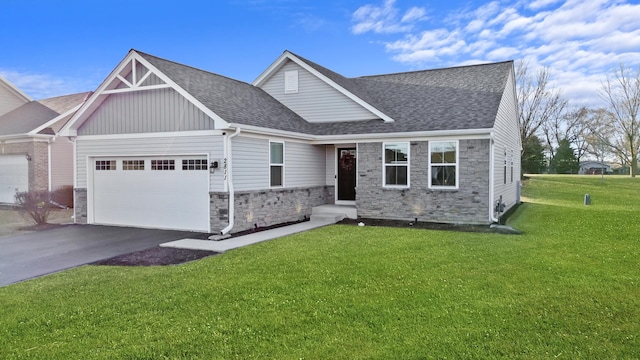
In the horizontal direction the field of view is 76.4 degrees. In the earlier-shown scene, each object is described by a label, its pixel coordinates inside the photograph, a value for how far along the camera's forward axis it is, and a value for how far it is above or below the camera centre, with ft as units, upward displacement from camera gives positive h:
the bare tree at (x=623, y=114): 130.41 +19.11
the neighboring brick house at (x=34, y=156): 57.36 +2.33
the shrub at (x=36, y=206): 42.96 -3.62
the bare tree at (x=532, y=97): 128.98 +24.22
